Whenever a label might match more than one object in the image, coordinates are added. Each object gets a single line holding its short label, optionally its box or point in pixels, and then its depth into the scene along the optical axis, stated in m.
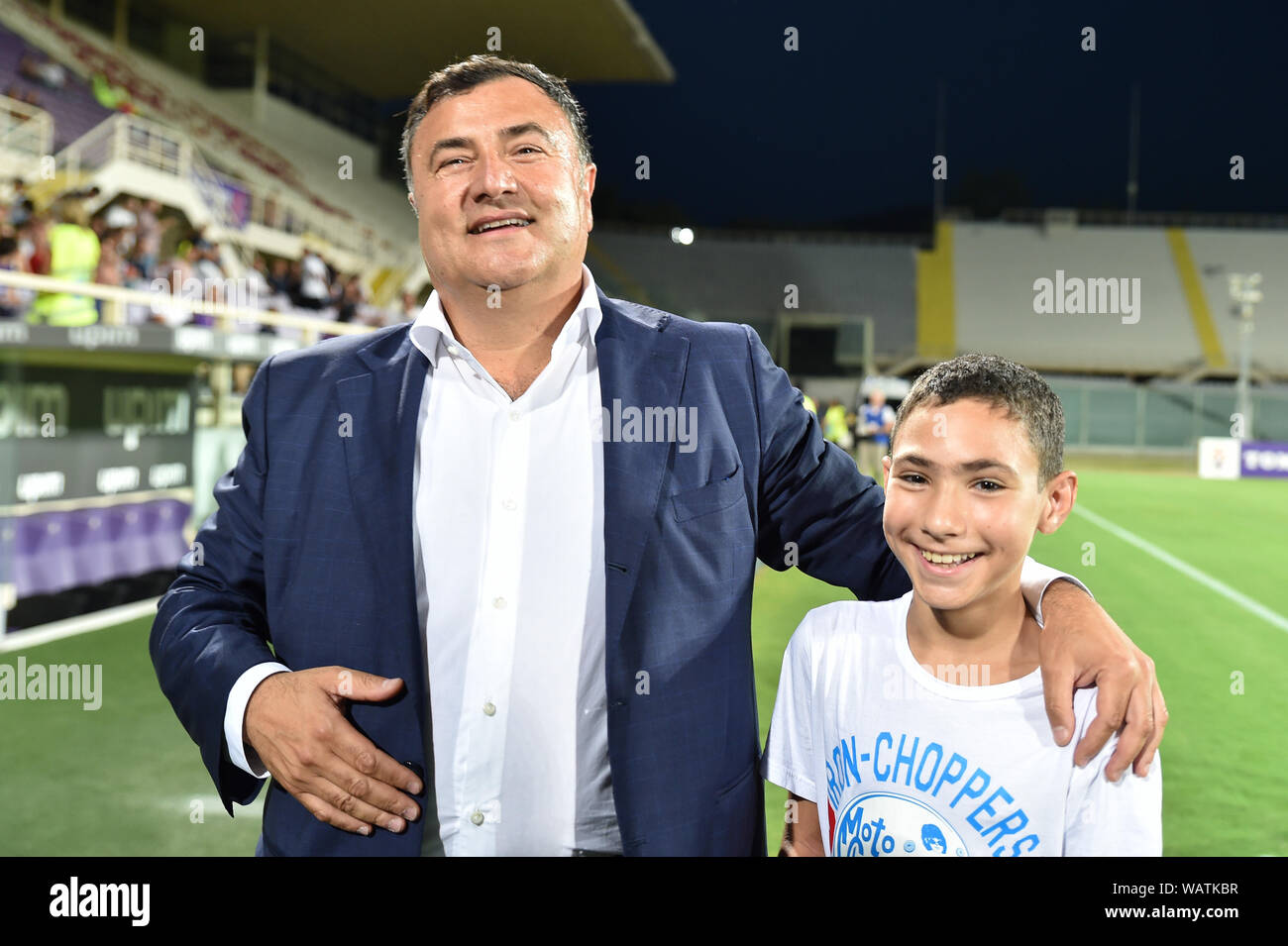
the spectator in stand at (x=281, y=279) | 11.94
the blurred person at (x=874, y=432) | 12.63
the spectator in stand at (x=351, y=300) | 12.62
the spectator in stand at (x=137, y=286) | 6.92
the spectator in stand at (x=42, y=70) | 13.27
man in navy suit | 1.61
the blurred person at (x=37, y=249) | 7.51
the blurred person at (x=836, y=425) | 16.08
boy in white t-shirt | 1.56
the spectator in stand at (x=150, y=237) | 9.25
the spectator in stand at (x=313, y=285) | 11.64
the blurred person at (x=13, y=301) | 6.19
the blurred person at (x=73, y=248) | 7.41
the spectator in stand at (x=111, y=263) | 7.83
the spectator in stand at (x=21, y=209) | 8.14
